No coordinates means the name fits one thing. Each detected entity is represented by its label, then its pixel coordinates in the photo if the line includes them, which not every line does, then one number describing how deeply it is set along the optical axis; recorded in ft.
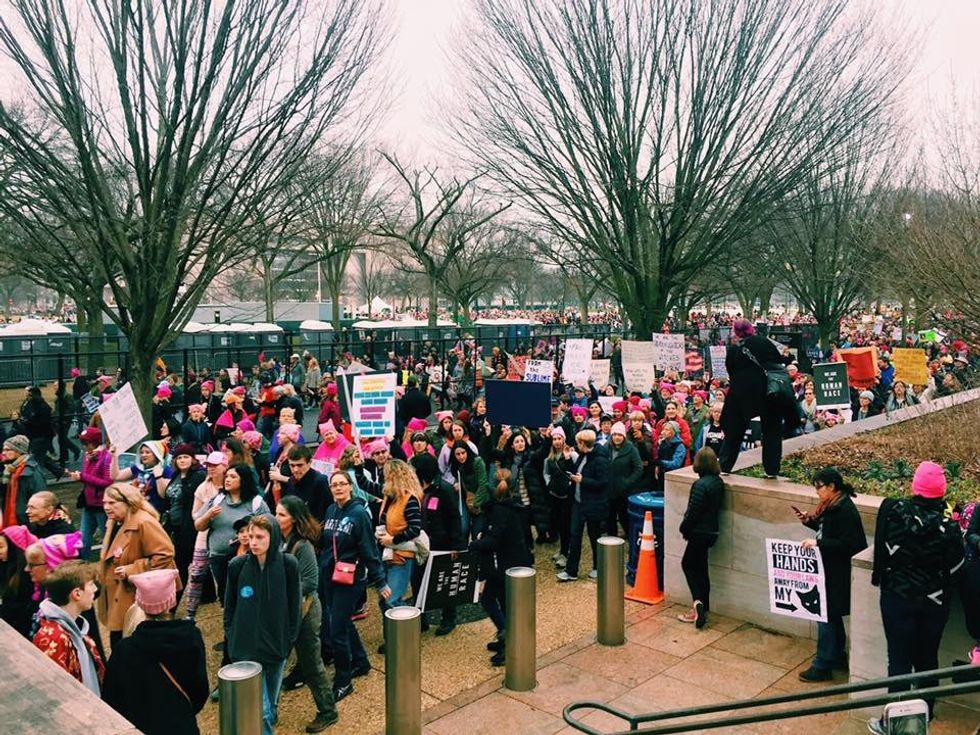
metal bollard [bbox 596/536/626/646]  23.17
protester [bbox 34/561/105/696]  14.58
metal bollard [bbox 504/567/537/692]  20.49
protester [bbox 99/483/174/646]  19.44
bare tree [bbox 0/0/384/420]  31.99
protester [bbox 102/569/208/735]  13.71
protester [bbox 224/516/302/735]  16.93
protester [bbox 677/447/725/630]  24.73
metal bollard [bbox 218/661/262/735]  14.44
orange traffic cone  27.40
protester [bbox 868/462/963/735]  17.54
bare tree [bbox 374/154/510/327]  115.75
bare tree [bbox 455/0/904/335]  51.65
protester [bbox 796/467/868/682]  20.79
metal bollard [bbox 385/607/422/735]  17.61
